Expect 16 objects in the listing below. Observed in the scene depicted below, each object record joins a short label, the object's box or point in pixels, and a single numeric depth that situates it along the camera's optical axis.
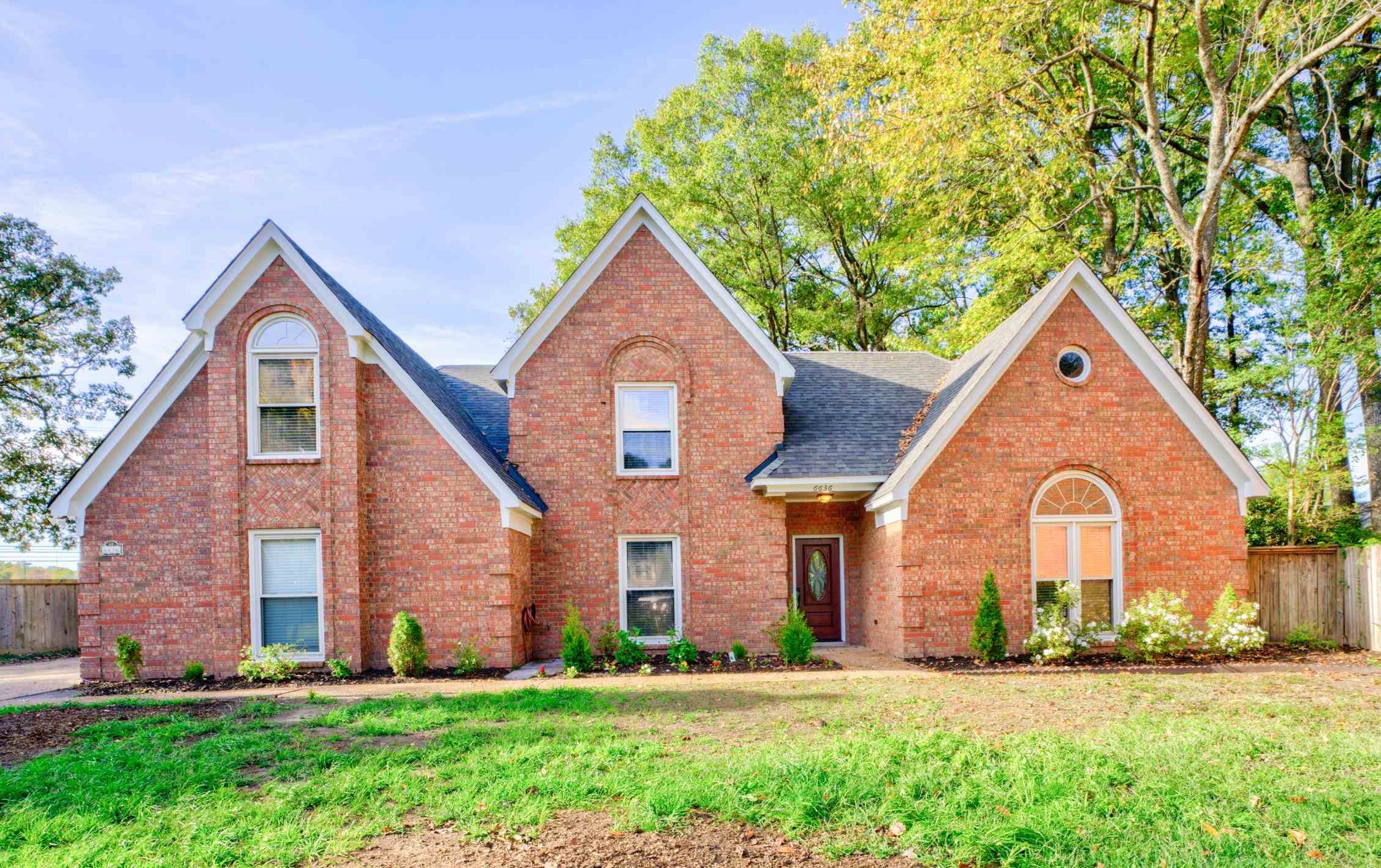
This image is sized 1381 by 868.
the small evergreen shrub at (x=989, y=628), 11.90
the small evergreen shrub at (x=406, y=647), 11.74
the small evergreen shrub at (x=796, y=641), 12.20
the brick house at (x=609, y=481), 12.08
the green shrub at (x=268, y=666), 11.68
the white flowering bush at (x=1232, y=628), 12.27
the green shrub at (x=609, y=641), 13.17
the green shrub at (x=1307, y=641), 13.44
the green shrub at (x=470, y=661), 11.86
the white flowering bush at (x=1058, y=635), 11.83
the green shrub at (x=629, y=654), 12.52
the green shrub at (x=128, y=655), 11.68
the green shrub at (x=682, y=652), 12.47
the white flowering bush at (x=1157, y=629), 11.94
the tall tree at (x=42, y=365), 20.91
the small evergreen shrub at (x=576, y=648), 12.14
